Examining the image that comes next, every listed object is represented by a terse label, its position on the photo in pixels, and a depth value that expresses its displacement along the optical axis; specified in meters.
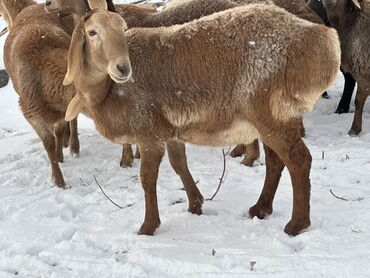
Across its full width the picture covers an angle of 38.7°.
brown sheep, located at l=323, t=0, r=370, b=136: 7.23
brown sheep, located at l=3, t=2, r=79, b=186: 6.07
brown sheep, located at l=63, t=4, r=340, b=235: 4.30
